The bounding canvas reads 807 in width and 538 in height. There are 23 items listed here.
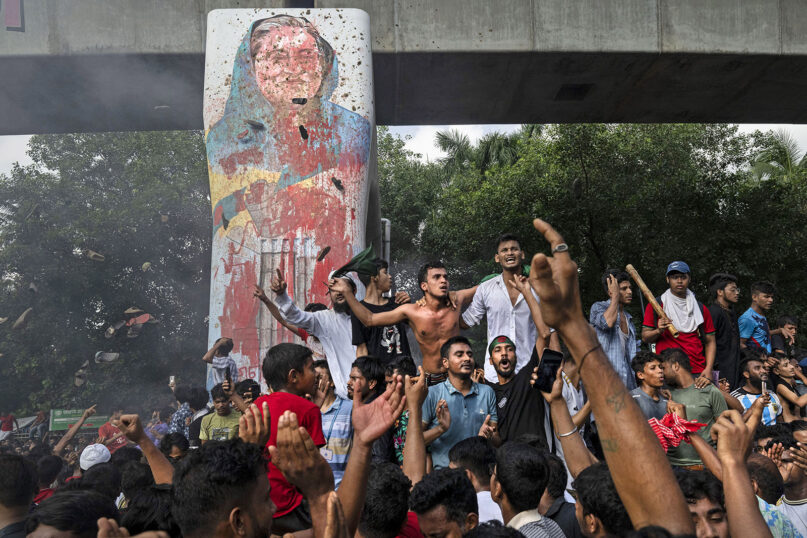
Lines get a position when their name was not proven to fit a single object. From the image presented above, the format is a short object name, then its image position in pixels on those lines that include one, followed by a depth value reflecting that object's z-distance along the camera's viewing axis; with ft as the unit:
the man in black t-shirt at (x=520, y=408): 17.46
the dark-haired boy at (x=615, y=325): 23.63
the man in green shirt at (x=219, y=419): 22.67
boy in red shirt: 11.44
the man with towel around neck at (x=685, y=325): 25.08
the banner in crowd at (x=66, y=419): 63.05
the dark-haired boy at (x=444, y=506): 10.26
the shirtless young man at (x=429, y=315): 20.93
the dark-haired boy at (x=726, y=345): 26.23
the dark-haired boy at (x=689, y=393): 19.88
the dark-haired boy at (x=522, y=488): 10.62
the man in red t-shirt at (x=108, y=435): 31.51
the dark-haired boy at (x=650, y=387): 19.48
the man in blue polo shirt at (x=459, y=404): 16.84
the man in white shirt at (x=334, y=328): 21.81
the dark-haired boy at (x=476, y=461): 13.37
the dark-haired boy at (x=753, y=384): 22.50
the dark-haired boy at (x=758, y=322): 27.73
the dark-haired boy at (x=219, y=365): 28.43
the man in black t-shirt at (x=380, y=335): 21.50
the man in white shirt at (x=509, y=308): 21.16
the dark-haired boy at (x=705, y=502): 9.61
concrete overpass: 35.50
